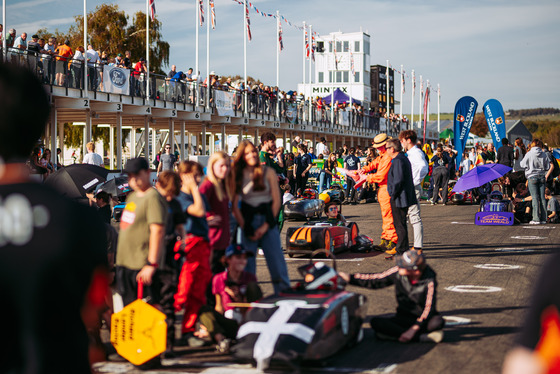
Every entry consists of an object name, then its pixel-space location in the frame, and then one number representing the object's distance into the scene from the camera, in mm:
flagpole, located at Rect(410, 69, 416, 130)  77688
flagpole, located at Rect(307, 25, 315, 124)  45125
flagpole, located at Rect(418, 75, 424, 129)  80750
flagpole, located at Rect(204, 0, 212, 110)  34228
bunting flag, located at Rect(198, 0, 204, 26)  34469
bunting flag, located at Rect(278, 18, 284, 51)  41281
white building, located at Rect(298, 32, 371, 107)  95188
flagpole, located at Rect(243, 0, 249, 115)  38031
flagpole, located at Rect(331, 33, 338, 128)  50188
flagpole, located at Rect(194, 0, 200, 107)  33344
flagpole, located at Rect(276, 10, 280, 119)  40828
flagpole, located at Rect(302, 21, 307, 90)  45238
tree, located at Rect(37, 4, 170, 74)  50844
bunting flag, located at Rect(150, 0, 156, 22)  30734
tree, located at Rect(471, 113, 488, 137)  145500
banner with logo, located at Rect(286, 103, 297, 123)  42906
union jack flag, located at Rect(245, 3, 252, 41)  39094
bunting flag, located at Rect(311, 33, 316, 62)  46125
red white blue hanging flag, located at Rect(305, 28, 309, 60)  45938
